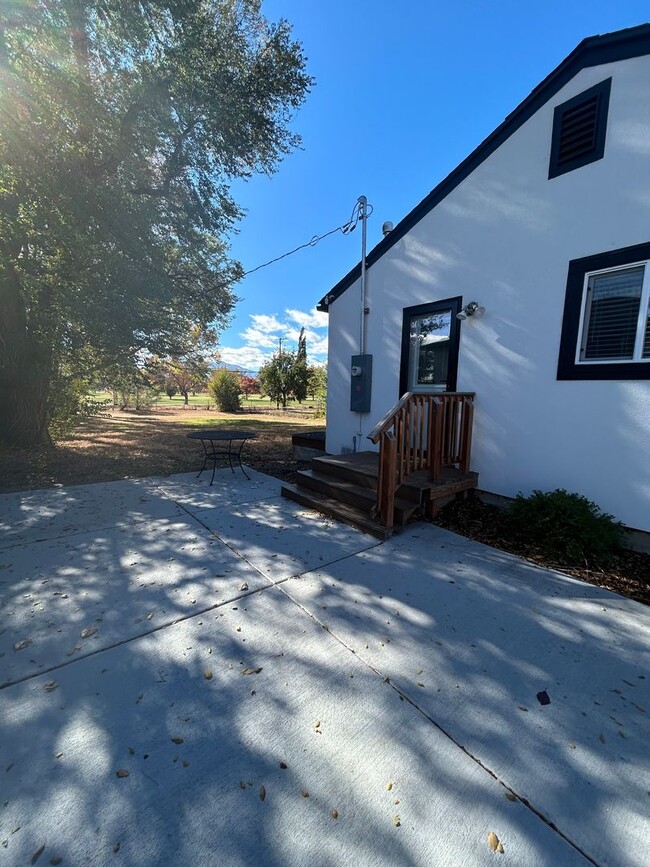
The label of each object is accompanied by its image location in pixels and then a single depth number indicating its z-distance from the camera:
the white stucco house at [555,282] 3.37
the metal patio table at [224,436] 5.37
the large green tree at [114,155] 5.27
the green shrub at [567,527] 3.26
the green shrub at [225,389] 23.41
